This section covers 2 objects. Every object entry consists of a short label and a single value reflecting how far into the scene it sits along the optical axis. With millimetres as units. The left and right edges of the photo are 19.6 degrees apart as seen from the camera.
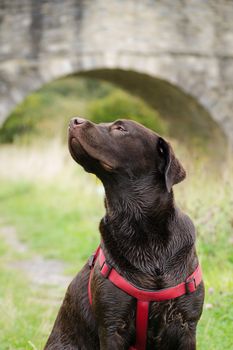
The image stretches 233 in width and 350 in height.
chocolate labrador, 3016
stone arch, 11438
